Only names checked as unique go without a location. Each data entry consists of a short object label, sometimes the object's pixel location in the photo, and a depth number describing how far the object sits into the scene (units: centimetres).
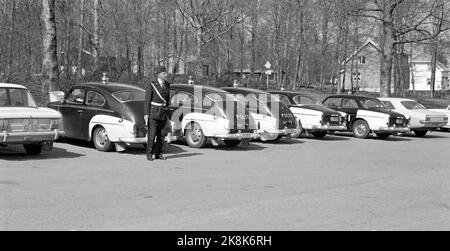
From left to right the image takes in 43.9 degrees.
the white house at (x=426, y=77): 9467
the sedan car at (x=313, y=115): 1802
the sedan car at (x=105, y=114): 1213
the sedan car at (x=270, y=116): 1593
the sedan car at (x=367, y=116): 1945
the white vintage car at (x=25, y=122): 1048
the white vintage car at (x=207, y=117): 1394
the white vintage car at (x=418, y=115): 2134
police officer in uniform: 1150
